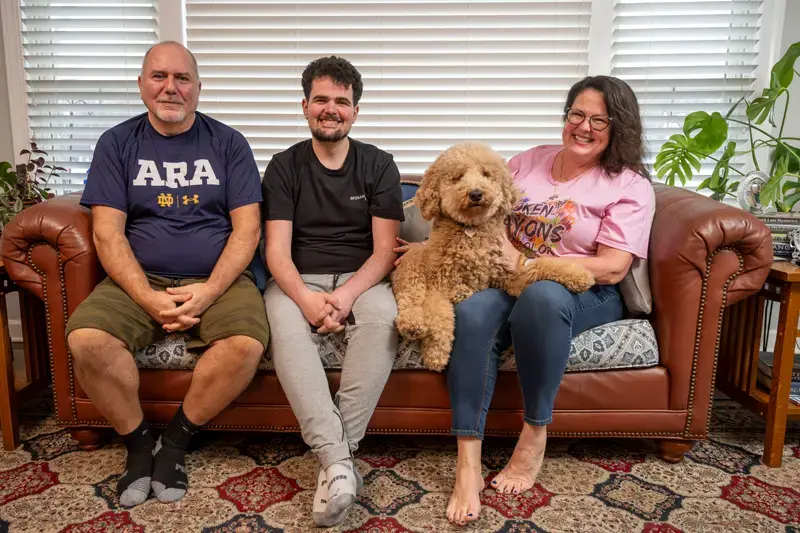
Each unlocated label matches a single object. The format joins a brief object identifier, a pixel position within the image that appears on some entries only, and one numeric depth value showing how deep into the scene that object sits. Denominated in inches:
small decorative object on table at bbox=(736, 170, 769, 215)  88.1
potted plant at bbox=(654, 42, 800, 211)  93.0
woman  63.1
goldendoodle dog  63.9
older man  63.8
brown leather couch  67.9
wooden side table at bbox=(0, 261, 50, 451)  72.6
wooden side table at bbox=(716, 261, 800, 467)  69.9
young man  63.5
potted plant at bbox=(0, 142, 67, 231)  89.6
